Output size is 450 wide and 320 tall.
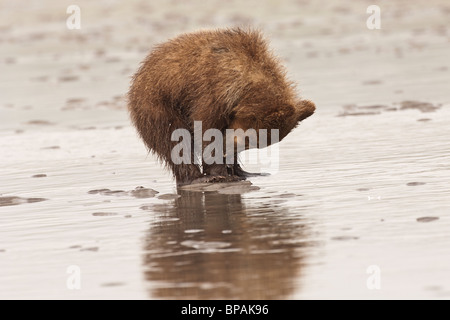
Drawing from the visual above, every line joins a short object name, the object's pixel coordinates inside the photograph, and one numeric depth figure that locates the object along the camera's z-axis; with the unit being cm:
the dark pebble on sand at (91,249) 1486
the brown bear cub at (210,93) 1875
